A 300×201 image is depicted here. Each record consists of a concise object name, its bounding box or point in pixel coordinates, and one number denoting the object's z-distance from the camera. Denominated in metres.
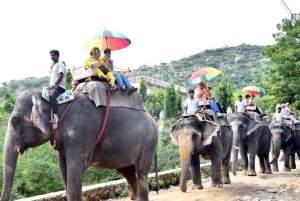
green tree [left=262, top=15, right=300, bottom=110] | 19.14
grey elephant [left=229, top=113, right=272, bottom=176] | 10.80
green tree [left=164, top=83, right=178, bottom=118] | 26.58
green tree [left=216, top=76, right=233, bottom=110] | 26.70
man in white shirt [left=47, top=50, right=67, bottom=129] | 4.86
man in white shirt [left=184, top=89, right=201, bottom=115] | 8.68
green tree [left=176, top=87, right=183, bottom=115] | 27.17
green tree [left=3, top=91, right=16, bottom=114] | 21.50
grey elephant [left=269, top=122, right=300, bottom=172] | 12.52
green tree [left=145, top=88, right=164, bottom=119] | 32.31
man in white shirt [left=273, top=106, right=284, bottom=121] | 13.84
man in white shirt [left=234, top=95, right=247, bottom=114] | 11.80
